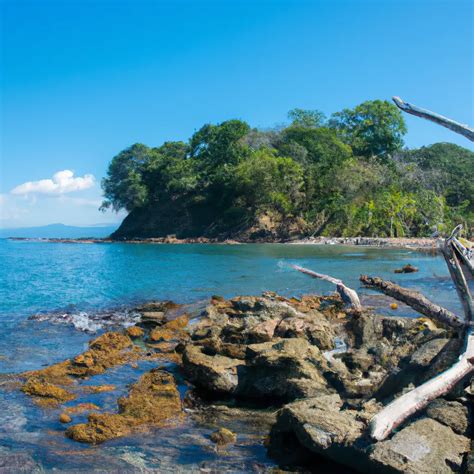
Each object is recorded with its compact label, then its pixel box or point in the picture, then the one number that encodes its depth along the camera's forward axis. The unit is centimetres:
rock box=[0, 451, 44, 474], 761
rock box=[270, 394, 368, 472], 692
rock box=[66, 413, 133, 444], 864
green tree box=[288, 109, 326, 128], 9319
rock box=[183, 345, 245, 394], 1066
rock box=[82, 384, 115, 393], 1141
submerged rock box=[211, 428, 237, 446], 838
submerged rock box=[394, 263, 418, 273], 3466
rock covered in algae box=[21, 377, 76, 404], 1073
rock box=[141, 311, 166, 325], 1882
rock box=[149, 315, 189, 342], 1602
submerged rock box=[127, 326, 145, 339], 1676
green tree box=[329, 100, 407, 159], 8638
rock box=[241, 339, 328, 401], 1002
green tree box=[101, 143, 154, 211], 8756
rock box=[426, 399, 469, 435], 723
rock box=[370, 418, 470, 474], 633
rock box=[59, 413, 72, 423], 955
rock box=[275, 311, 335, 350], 1330
